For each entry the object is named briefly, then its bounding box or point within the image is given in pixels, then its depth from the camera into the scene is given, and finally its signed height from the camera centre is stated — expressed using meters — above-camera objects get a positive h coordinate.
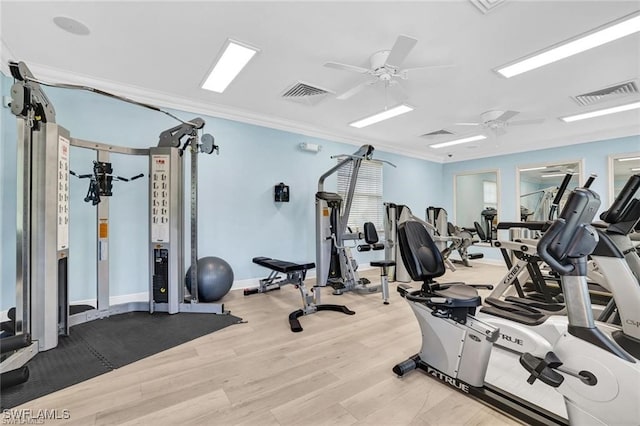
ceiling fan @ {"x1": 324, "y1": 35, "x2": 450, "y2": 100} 2.28 +1.34
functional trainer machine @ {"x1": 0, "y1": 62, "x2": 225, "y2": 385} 2.16 -0.17
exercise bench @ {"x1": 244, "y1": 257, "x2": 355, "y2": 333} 3.21 -0.89
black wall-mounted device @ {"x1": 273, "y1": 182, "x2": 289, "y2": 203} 4.66 +0.31
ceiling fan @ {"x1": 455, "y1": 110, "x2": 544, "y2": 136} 4.29 +1.43
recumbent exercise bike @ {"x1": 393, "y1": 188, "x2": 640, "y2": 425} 1.27 -0.71
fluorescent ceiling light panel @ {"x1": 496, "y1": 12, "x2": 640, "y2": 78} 2.34 +1.51
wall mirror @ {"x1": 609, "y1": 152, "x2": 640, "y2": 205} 5.30 +0.81
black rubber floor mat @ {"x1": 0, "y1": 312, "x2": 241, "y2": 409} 1.88 -1.11
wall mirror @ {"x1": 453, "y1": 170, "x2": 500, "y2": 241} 7.91 +0.44
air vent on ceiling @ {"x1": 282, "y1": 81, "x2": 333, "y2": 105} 3.55 +1.53
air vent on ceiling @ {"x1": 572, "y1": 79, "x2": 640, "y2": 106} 3.46 +1.52
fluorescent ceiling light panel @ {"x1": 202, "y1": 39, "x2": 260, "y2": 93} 2.75 +1.55
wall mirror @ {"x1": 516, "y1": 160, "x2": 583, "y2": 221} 5.70 +0.70
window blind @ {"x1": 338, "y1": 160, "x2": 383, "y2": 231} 5.73 +0.40
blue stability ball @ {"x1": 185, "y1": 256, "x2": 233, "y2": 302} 3.54 -0.82
